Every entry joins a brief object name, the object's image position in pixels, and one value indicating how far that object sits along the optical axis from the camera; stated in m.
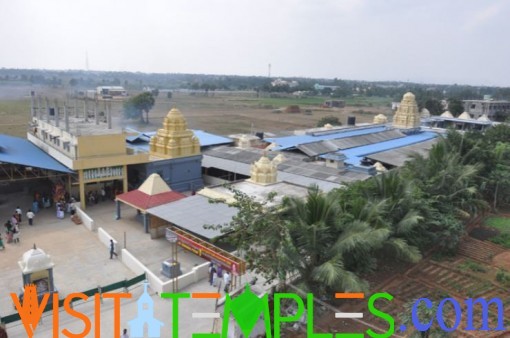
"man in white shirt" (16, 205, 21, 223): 22.53
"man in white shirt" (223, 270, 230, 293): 15.43
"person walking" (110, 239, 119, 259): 18.48
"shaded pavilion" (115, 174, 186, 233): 21.50
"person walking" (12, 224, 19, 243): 20.20
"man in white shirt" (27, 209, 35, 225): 22.25
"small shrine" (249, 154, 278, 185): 23.70
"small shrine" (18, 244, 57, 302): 14.57
